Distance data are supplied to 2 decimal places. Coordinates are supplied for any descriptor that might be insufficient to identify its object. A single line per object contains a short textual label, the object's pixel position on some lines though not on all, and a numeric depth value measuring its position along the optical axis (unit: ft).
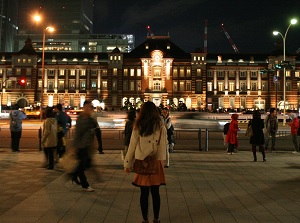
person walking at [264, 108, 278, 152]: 49.83
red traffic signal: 117.86
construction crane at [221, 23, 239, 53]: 445.37
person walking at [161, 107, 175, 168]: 38.93
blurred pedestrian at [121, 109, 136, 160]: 29.94
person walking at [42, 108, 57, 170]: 34.01
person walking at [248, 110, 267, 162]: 40.06
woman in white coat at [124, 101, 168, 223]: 17.43
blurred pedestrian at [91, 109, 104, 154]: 46.24
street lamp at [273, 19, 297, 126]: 96.01
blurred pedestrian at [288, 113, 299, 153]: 49.29
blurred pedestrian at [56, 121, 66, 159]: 36.69
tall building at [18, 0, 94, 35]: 414.82
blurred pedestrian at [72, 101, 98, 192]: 24.88
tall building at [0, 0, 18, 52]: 425.57
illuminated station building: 255.70
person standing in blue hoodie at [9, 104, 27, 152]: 47.93
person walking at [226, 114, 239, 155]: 46.95
